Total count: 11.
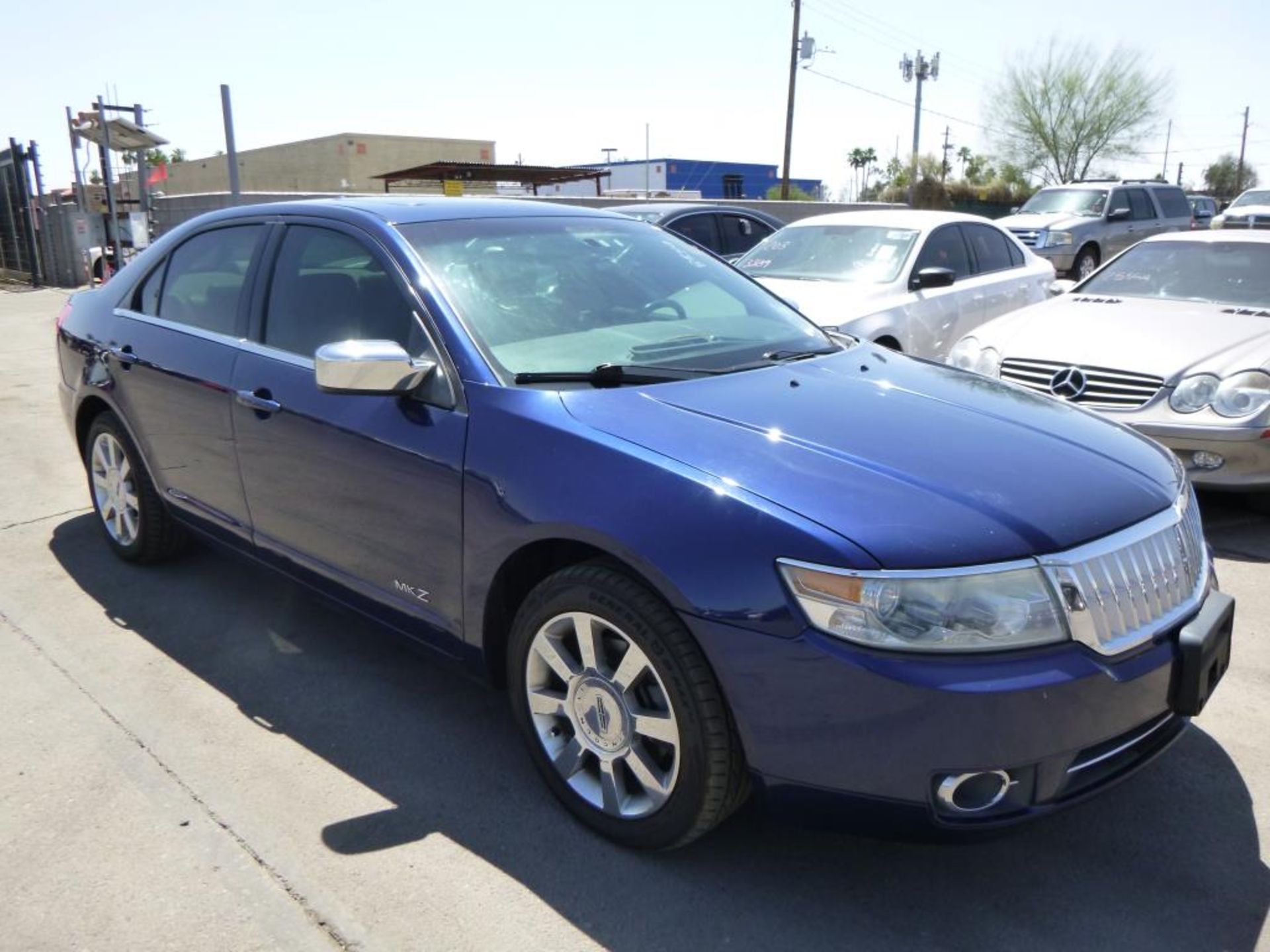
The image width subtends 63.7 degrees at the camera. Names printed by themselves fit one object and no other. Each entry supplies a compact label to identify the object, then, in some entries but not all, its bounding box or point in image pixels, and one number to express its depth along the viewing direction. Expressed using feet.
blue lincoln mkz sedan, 7.15
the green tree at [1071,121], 154.30
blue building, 203.31
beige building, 155.53
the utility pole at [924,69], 159.22
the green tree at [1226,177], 261.85
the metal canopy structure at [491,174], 77.41
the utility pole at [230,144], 40.45
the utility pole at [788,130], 111.55
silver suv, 51.72
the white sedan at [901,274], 23.84
